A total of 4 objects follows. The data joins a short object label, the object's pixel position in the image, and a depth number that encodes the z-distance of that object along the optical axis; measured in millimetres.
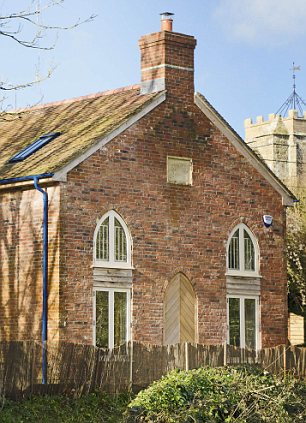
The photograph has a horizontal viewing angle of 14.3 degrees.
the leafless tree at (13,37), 24984
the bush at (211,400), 21625
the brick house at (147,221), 29016
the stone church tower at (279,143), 101875
